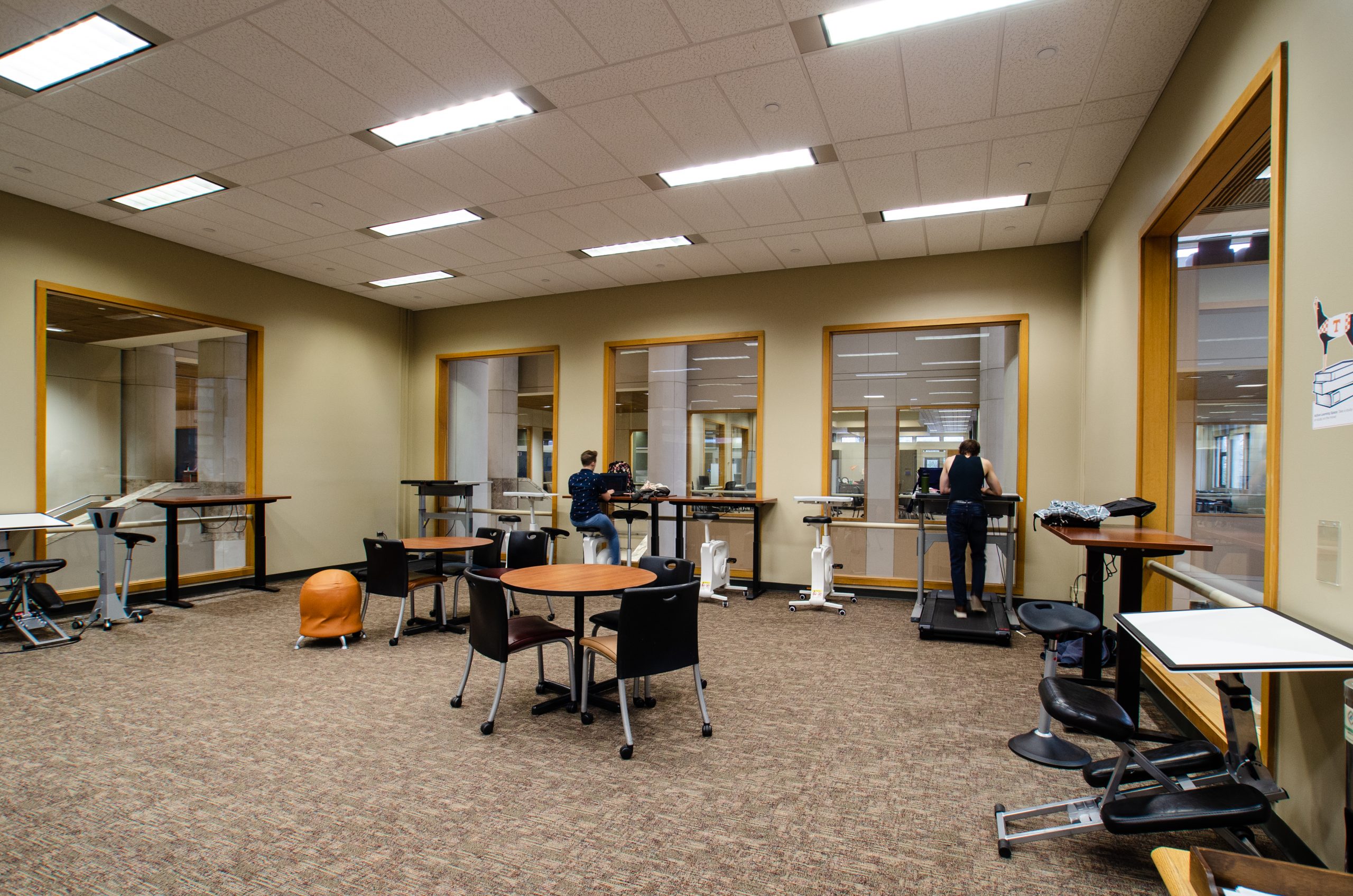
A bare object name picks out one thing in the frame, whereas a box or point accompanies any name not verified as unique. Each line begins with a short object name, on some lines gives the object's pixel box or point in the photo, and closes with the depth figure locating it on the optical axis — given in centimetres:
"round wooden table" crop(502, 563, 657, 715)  371
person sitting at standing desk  728
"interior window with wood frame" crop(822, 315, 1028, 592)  736
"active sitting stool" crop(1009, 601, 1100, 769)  292
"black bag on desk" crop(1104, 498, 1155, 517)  380
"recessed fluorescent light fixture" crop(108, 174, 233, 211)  570
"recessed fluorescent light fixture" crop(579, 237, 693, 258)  706
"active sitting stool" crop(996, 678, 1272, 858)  197
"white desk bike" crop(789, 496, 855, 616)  679
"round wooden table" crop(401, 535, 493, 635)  569
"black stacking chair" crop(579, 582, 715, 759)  336
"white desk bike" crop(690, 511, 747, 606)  733
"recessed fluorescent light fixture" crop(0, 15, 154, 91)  367
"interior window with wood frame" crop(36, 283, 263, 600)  635
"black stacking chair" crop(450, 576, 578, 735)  363
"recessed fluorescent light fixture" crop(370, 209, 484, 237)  637
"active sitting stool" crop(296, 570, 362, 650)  525
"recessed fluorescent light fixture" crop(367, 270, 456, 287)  824
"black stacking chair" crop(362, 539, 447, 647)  532
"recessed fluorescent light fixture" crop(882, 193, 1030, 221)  583
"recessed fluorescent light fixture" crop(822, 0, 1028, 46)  338
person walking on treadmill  604
